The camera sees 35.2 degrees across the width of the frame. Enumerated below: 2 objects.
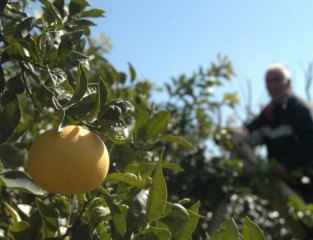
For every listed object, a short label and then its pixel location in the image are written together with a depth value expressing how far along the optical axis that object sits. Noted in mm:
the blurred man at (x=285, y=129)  2531
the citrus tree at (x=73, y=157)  670
